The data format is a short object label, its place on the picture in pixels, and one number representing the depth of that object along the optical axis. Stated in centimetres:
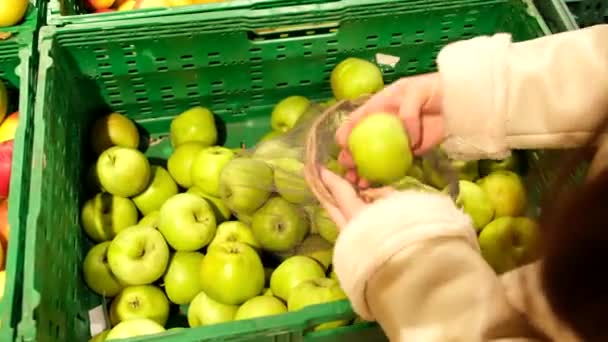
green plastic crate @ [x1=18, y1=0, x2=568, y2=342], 100
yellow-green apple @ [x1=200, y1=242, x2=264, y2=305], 101
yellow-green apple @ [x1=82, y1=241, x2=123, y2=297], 108
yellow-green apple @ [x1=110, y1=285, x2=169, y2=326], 106
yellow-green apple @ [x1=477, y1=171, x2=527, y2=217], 112
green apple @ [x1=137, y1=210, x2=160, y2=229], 115
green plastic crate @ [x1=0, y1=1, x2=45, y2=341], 81
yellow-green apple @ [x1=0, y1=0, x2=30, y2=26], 111
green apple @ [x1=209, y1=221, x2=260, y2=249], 111
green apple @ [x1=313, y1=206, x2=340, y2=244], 105
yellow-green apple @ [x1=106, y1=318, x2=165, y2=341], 99
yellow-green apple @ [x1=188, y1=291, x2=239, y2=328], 104
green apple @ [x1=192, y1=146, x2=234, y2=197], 115
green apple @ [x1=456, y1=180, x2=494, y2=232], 108
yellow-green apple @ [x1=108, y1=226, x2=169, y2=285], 106
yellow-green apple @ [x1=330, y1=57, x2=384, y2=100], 119
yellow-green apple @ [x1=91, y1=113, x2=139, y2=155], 123
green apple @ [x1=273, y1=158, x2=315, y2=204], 106
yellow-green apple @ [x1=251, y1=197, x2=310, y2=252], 107
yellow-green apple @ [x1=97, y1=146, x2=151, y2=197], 115
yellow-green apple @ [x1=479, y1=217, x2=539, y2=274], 96
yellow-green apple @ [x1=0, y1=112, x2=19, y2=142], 117
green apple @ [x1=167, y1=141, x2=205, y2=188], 121
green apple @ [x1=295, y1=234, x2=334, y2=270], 108
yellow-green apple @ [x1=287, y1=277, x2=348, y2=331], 95
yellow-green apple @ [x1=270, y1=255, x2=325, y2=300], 104
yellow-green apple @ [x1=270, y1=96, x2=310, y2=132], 124
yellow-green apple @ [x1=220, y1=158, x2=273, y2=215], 109
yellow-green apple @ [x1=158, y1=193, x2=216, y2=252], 110
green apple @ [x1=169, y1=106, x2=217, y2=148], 125
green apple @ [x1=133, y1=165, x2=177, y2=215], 120
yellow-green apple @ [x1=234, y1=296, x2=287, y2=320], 100
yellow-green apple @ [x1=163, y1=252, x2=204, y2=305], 109
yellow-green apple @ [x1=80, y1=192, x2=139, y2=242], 113
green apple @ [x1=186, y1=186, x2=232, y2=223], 117
